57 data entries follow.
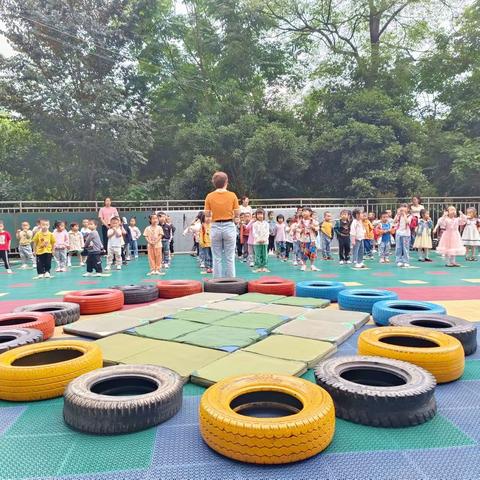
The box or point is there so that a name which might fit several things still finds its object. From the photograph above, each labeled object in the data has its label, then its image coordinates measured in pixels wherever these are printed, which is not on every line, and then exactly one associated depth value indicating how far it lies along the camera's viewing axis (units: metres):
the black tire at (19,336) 3.86
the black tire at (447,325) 3.89
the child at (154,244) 10.48
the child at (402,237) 11.09
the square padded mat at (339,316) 4.80
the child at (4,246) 11.43
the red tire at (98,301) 5.79
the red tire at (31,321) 4.46
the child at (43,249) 10.06
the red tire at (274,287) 6.70
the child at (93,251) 10.11
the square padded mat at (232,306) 5.49
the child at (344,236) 11.73
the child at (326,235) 12.83
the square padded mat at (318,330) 4.19
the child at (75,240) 12.22
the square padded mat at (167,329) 4.36
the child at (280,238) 13.30
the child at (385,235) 12.48
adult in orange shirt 6.89
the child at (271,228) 14.22
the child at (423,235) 12.52
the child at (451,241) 11.31
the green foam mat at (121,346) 3.76
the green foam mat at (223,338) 4.01
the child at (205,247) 10.53
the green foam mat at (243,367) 3.27
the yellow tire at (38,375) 3.03
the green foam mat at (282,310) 5.16
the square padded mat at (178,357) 3.51
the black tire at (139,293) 6.50
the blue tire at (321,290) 6.33
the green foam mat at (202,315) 5.01
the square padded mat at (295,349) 3.63
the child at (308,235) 11.05
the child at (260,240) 10.11
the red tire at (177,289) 6.86
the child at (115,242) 11.41
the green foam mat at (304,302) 5.73
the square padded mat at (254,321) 4.63
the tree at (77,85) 18.22
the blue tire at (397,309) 4.78
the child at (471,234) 12.77
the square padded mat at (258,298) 6.09
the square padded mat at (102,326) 4.56
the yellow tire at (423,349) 3.23
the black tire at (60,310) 5.12
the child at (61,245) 10.88
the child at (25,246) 11.91
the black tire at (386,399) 2.54
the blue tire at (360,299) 5.51
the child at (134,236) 13.95
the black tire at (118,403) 2.49
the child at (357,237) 10.82
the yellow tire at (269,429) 2.17
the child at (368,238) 11.93
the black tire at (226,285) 6.77
